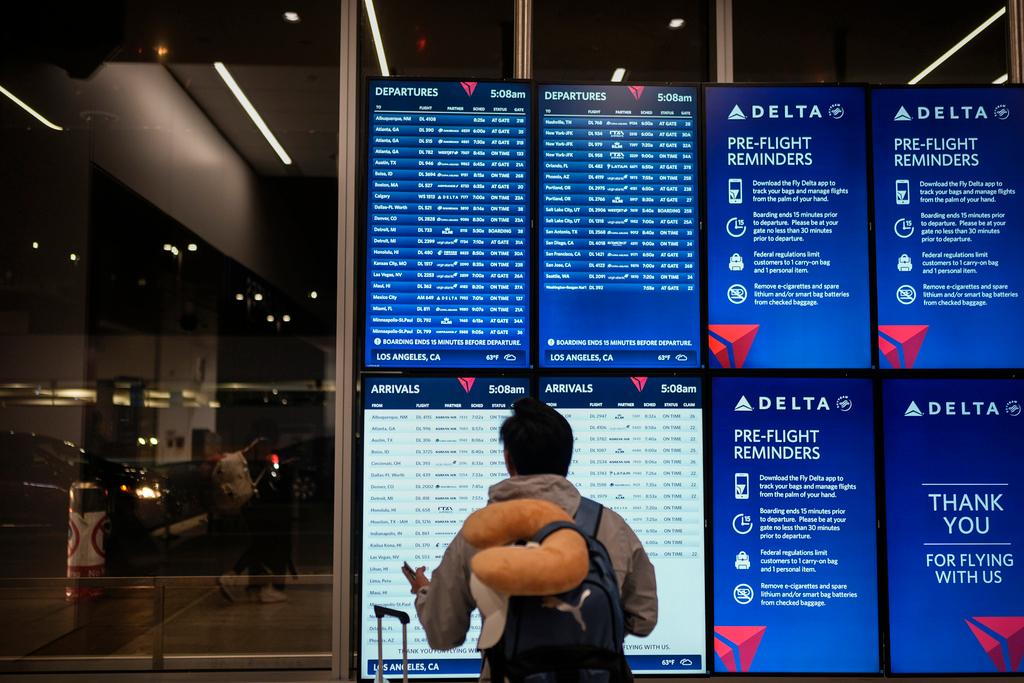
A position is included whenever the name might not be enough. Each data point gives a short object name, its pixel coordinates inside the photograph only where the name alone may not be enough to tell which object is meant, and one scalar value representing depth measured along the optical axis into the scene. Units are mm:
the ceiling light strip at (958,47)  5281
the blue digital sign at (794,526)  4465
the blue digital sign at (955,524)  4453
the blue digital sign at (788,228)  4617
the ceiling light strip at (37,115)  5973
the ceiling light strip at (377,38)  5168
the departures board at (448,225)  4555
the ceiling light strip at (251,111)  5797
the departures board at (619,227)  4582
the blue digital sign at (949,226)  4637
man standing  2623
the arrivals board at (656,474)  4449
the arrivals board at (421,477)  4414
